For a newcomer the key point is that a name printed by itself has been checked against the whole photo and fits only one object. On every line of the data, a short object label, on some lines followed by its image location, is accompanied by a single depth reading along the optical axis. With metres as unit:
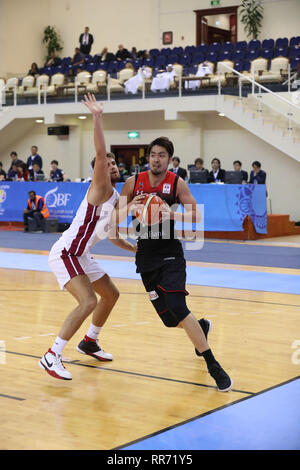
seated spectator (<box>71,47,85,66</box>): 27.30
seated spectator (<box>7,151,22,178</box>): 22.04
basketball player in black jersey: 5.26
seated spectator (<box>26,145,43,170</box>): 22.50
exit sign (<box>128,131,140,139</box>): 25.07
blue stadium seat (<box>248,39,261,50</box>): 23.69
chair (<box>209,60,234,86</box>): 21.66
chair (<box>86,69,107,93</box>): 24.22
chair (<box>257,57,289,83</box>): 21.12
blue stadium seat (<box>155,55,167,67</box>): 24.83
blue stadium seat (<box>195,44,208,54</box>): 24.69
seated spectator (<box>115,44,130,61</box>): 26.38
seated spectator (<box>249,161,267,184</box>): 18.09
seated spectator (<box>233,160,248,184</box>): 17.77
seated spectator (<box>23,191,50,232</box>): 19.22
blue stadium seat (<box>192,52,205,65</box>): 24.08
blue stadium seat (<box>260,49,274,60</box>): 22.84
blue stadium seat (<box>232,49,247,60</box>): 23.25
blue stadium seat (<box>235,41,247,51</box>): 23.88
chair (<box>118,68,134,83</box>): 23.67
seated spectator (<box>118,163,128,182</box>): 19.72
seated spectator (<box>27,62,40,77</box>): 27.73
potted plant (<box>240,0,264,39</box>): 25.66
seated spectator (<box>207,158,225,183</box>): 17.64
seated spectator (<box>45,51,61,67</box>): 28.47
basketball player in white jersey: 5.34
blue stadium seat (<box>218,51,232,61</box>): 23.47
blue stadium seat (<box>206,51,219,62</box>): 23.59
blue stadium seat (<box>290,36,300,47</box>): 23.00
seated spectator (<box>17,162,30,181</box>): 21.22
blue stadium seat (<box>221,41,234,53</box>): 24.05
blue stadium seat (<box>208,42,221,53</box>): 24.38
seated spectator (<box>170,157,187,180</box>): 18.04
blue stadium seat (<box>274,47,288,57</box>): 22.55
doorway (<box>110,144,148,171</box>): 25.31
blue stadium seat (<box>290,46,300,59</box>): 22.02
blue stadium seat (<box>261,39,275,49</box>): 23.49
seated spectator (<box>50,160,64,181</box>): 20.67
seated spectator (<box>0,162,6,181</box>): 21.27
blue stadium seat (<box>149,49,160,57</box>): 26.04
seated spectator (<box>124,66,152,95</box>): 22.83
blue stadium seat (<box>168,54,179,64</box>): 24.88
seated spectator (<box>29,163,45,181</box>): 20.53
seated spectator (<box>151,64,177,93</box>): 22.38
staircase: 20.08
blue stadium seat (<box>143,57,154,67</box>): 24.88
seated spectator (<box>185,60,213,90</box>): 21.97
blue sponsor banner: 16.59
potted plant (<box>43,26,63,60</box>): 30.83
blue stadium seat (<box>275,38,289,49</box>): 23.50
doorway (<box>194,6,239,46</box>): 27.31
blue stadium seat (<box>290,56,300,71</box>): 21.02
